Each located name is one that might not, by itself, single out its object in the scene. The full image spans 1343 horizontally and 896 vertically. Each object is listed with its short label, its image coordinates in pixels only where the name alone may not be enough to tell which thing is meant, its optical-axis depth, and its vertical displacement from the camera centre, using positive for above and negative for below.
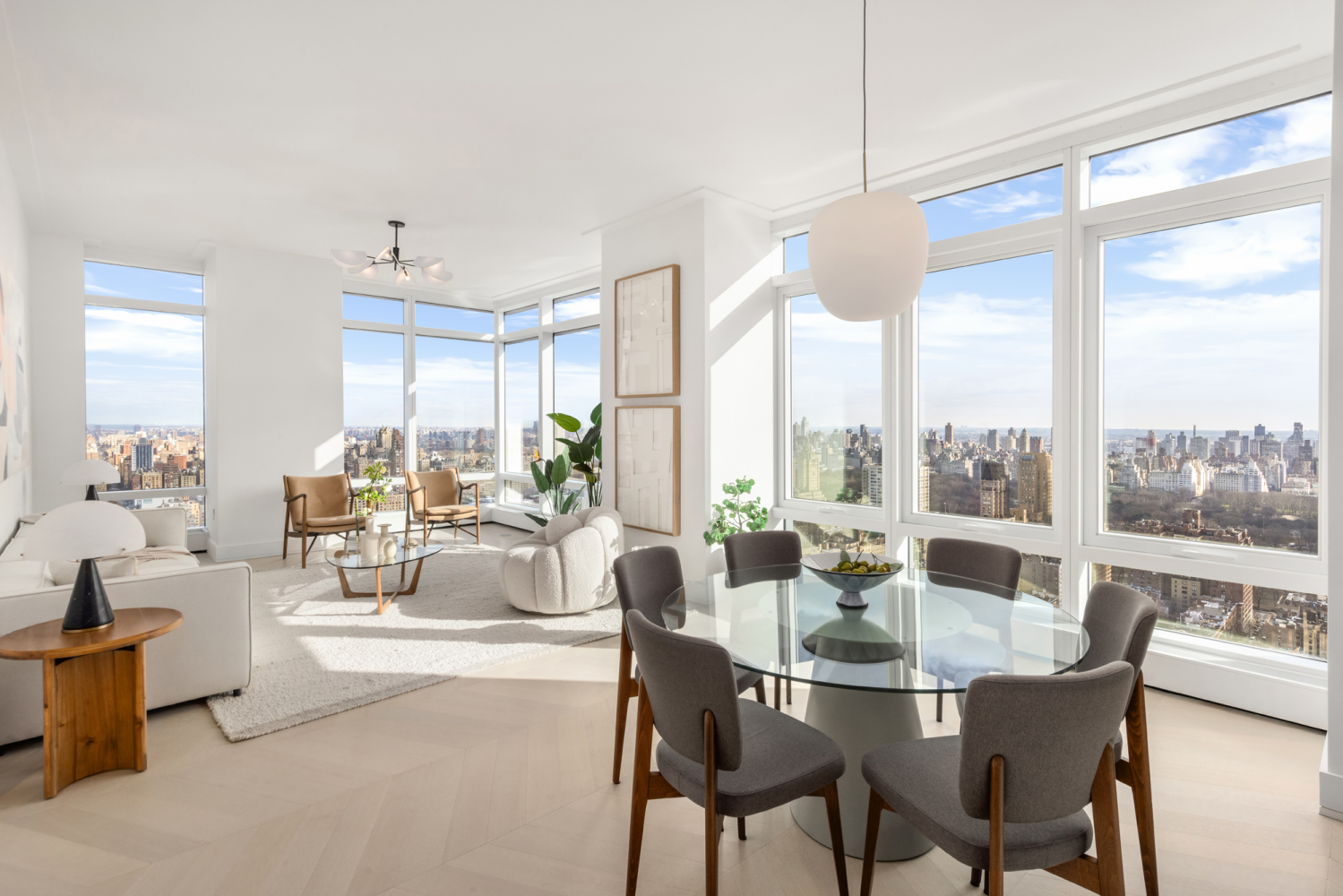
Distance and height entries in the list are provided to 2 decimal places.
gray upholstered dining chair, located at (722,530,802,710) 3.09 -0.51
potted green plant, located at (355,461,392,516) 4.99 -0.33
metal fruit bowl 2.18 -0.47
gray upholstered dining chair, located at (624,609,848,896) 1.55 -0.83
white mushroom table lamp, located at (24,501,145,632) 2.23 -0.33
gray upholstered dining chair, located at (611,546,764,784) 2.40 -0.58
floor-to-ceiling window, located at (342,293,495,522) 7.25 +0.67
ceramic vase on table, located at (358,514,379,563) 4.38 -0.69
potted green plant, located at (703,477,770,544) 4.48 -0.50
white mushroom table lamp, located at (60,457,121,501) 3.93 -0.17
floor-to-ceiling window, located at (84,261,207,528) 5.90 +0.60
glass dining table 1.70 -0.58
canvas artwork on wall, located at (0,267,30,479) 3.69 +0.41
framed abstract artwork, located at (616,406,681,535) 4.70 -0.18
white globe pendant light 2.00 +0.60
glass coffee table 4.35 -0.78
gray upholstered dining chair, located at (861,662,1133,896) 1.32 -0.71
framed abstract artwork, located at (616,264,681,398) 4.69 +0.84
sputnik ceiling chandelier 4.77 +1.39
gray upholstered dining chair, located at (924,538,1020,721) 2.76 -0.53
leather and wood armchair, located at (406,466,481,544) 6.64 -0.60
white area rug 3.09 -1.17
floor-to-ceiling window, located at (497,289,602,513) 7.06 +0.80
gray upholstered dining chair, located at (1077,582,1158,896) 1.71 -0.78
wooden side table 2.32 -0.93
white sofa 2.59 -0.83
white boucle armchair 4.32 -0.86
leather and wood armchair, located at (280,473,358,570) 5.78 -0.58
